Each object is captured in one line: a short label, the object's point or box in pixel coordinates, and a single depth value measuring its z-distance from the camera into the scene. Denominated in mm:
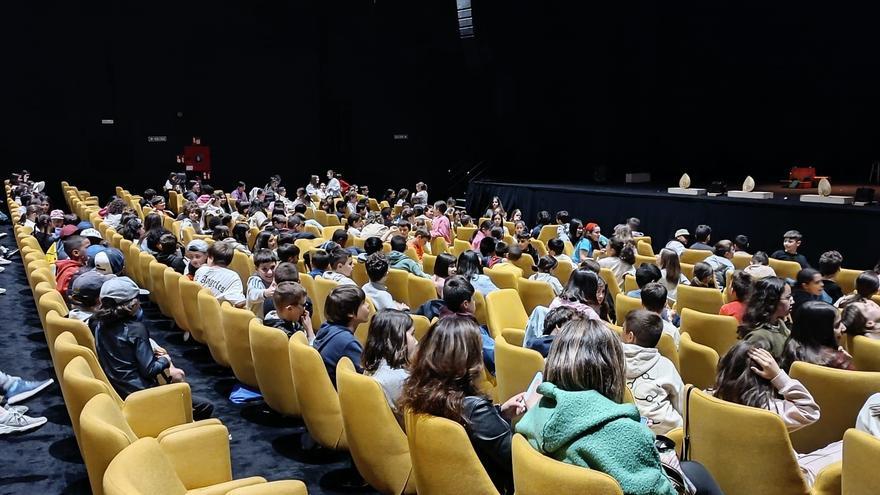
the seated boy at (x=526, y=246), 8133
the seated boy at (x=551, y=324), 3936
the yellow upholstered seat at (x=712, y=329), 4758
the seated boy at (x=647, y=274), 5621
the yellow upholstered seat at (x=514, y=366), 3657
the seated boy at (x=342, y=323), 3994
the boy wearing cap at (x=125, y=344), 3994
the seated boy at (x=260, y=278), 5807
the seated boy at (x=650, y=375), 3449
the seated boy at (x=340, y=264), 6195
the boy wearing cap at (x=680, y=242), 8877
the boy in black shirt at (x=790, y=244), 8289
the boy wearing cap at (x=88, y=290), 4336
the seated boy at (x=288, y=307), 4605
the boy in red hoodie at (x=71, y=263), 6430
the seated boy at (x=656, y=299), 4598
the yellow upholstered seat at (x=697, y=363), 3975
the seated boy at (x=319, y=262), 6258
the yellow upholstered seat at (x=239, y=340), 4715
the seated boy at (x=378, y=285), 5707
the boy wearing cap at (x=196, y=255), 6648
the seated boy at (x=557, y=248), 7382
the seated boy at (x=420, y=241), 8633
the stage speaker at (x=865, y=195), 10531
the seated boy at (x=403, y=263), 6930
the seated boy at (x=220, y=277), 5934
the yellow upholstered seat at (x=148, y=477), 2058
